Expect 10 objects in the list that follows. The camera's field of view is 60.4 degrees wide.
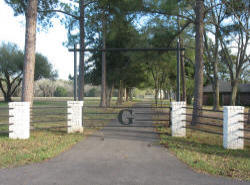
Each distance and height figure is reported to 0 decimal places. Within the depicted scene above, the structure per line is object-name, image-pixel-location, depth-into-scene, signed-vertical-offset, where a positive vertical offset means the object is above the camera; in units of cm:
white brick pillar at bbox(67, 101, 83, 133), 868 -81
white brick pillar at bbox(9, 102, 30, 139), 752 -85
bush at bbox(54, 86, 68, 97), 9000 +170
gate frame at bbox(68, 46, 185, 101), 938 +125
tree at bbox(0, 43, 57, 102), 3781 +557
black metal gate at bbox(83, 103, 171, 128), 922 -148
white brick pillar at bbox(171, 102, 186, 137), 818 -86
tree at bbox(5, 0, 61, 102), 941 +202
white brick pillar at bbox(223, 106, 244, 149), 652 -93
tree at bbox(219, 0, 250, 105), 1184 +476
